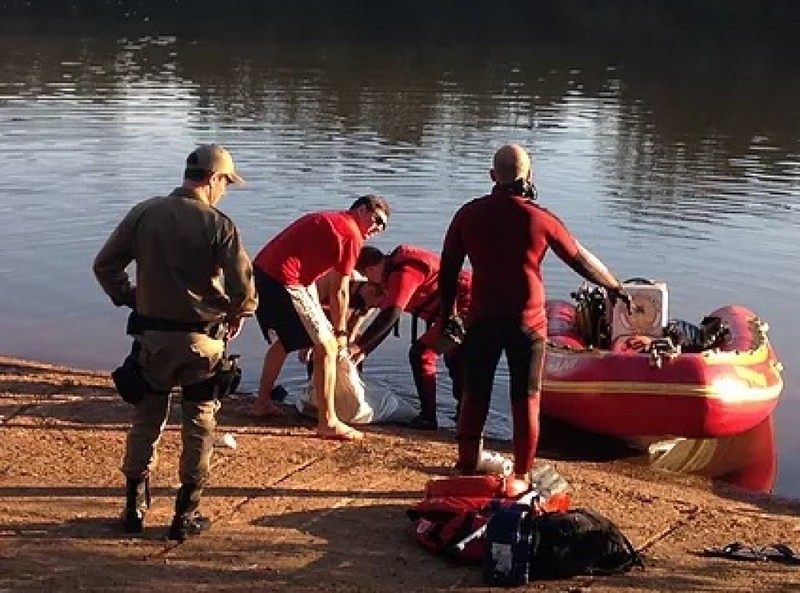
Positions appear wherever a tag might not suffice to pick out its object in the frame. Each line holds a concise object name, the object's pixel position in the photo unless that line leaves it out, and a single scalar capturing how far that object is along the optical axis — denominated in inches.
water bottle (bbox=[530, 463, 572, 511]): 272.1
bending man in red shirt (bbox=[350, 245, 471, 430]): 352.2
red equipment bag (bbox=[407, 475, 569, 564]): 249.1
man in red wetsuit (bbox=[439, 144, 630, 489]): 277.3
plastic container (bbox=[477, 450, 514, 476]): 303.0
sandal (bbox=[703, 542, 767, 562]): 260.2
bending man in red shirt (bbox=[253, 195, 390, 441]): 325.1
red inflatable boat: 373.1
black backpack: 243.9
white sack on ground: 354.9
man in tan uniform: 238.7
